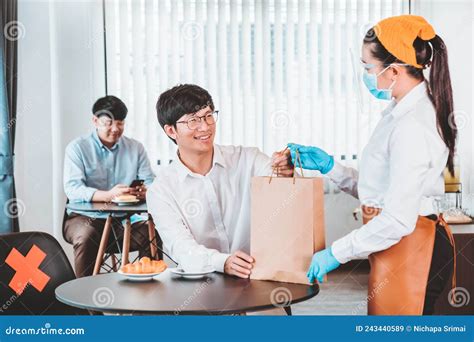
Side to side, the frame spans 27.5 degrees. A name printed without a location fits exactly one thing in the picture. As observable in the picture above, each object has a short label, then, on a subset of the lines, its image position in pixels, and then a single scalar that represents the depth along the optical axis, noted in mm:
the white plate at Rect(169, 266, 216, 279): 2825
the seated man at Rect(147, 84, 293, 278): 3058
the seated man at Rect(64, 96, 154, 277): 4797
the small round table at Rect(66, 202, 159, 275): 4389
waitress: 2597
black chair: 2905
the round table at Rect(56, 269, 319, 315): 2487
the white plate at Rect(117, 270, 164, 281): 2797
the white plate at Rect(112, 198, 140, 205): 4613
